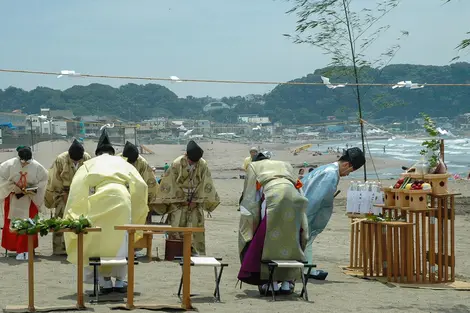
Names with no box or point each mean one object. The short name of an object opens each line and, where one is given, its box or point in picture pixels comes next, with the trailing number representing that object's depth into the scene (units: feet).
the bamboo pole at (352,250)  39.76
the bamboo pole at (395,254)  36.88
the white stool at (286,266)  30.53
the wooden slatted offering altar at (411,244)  36.91
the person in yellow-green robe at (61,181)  43.55
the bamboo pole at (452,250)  37.83
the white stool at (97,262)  28.76
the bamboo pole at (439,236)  37.68
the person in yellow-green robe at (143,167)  44.19
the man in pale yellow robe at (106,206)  29.77
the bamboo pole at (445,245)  37.68
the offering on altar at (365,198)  38.81
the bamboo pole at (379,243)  37.32
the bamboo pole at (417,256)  37.14
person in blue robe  36.24
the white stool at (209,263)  29.71
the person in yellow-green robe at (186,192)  42.86
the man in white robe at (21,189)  42.69
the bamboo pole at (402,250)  36.96
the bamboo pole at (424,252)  37.19
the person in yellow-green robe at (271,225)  31.27
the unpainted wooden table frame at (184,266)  27.45
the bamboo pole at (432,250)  37.19
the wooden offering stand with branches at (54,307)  27.40
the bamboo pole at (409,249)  36.76
